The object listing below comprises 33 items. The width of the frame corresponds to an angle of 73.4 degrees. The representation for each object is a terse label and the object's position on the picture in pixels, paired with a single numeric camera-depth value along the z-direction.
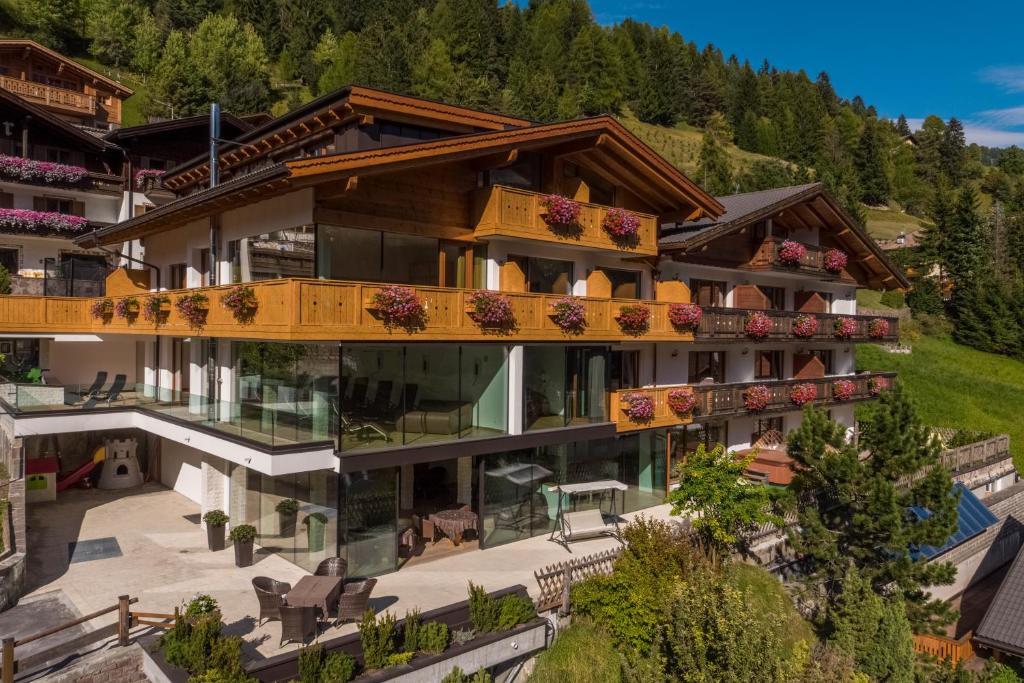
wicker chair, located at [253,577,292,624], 11.62
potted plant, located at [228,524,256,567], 14.87
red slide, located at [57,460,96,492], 20.70
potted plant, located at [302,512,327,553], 14.28
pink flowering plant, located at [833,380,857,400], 25.67
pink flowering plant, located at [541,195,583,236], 17.25
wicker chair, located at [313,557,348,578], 13.08
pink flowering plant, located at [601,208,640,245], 18.73
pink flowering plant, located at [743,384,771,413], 22.19
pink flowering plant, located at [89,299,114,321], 21.45
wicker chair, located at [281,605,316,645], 11.10
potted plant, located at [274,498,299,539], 14.98
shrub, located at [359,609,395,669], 10.22
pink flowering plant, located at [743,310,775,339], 22.25
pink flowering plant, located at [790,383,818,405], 24.02
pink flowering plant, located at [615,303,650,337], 18.62
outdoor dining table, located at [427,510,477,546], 16.00
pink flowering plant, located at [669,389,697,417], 19.97
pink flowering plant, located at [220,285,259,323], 13.77
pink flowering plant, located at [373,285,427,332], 13.60
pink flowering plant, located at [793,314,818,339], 23.97
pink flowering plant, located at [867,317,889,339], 27.52
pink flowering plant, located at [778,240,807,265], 23.58
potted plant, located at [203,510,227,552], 15.96
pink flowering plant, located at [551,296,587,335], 17.00
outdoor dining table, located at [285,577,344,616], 11.50
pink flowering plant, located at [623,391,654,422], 18.95
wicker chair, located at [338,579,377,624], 11.84
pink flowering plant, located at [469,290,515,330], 15.31
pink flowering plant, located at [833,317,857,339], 25.81
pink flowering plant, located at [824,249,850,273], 25.58
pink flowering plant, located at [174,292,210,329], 15.66
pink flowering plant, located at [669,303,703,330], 19.97
